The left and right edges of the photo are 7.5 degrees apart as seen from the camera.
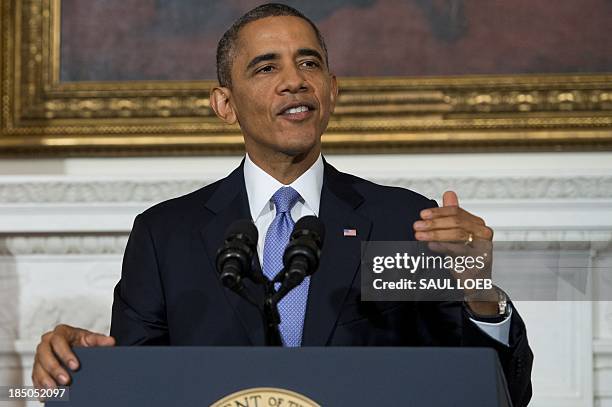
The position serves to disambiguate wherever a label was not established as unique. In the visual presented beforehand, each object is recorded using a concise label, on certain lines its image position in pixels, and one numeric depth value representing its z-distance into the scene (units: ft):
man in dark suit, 20.81
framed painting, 23.85
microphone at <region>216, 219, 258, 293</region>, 19.75
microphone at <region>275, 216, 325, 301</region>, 19.76
